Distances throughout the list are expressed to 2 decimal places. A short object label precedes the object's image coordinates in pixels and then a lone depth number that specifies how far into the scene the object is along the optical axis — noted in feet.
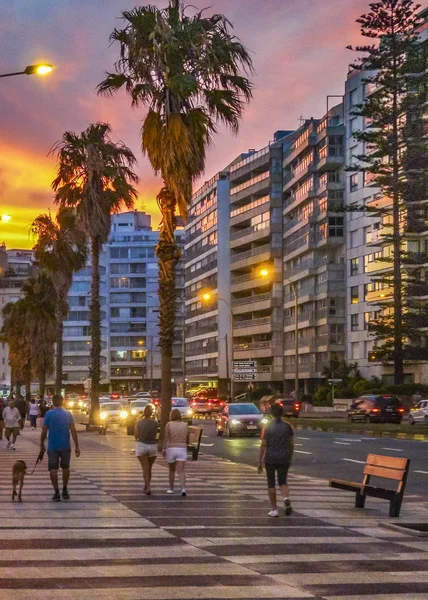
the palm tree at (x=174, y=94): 108.47
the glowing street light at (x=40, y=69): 69.72
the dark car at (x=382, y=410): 203.21
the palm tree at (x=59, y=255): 203.21
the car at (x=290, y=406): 239.91
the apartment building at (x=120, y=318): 574.15
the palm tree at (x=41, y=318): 271.49
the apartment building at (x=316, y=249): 324.60
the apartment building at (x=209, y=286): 427.74
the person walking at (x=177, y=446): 67.26
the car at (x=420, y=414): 193.95
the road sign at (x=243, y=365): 256.32
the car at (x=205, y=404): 277.85
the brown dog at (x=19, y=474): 62.03
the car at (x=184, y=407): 198.03
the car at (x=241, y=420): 153.17
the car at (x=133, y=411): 162.91
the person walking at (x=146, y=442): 68.08
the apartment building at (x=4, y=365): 644.69
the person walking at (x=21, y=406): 163.26
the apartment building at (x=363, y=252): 284.82
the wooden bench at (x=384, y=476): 56.70
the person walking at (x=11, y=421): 120.06
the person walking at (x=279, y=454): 56.39
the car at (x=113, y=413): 214.69
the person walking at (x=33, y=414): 199.65
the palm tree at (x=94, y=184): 170.50
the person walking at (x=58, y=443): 63.41
